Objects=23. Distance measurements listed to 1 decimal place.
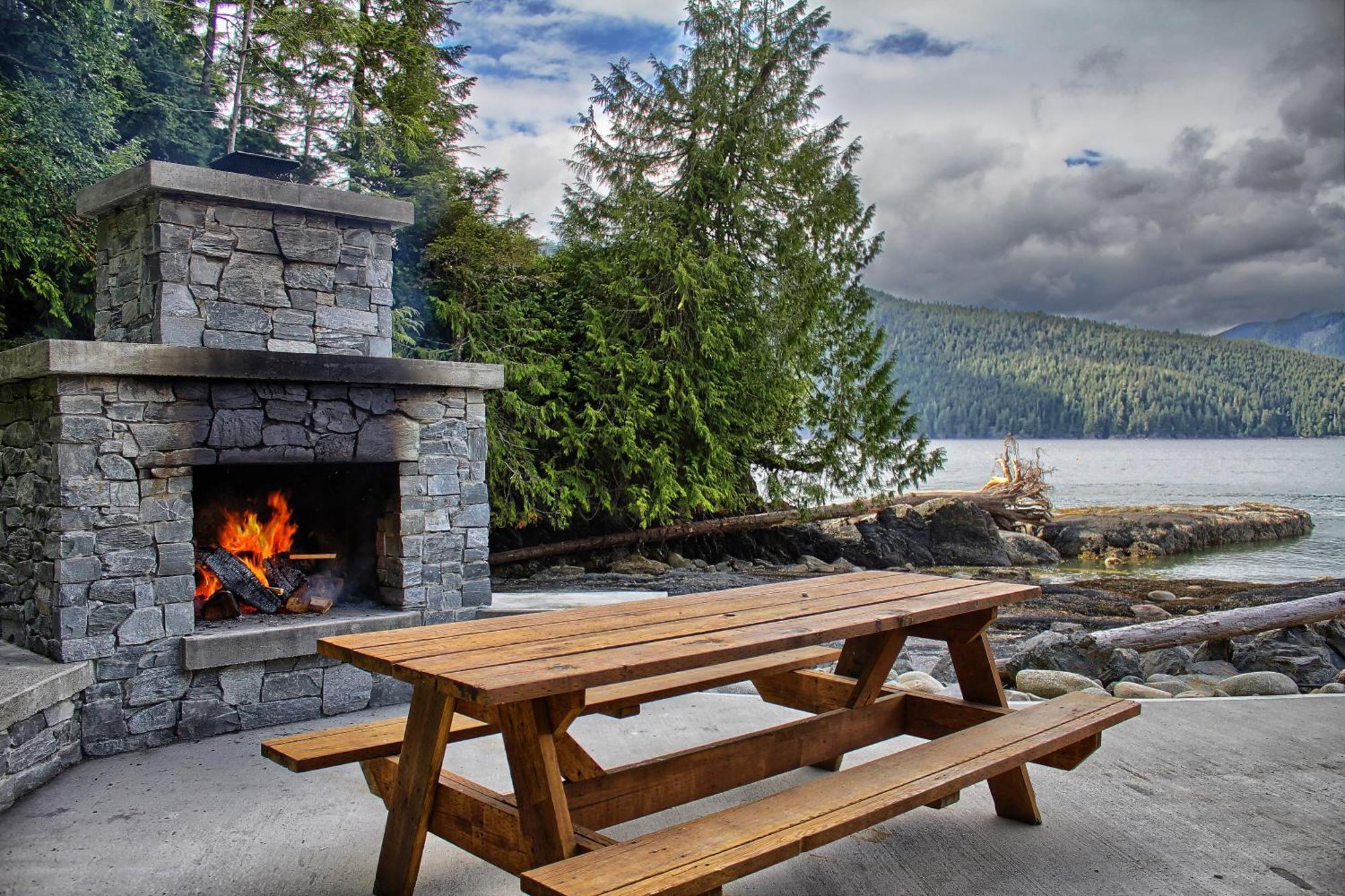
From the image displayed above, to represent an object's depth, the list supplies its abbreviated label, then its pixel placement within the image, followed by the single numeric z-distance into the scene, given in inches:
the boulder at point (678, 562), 466.9
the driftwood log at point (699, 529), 434.6
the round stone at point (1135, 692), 203.5
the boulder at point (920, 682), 198.1
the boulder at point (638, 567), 444.1
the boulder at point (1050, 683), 204.5
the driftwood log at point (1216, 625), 251.0
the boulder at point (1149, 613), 366.0
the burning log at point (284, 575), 197.5
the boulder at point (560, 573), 420.3
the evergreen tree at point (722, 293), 404.5
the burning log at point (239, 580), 188.4
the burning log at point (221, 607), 189.5
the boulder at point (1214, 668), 253.0
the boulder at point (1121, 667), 226.5
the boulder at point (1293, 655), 238.5
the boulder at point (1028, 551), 614.9
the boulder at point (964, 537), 555.5
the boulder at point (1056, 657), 234.1
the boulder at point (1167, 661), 255.9
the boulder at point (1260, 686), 210.8
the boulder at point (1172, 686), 213.8
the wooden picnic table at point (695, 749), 84.7
